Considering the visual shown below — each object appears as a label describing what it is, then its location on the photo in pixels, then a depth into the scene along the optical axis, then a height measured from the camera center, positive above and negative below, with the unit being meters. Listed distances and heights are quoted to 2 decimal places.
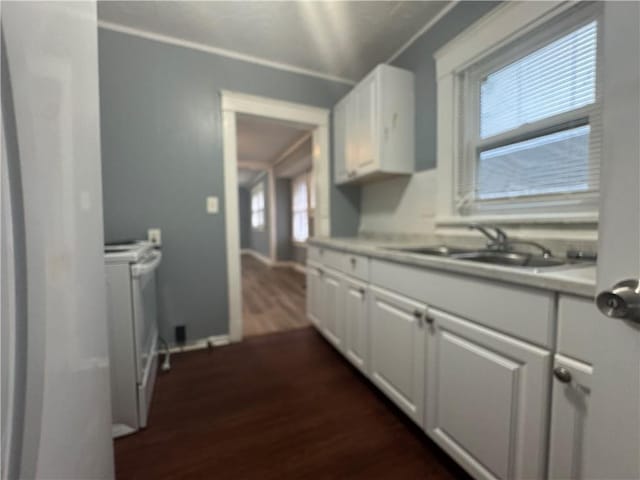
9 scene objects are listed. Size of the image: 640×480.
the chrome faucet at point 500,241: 1.36 -0.09
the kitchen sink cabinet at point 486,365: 0.71 -0.47
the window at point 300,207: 5.62 +0.35
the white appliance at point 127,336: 1.24 -0.51
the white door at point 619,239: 0.38 -0.02
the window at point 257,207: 7.60 +0.49
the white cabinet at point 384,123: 1.99 +0.73
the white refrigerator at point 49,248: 0.32 -0.03
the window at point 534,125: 1.18 +0.48
